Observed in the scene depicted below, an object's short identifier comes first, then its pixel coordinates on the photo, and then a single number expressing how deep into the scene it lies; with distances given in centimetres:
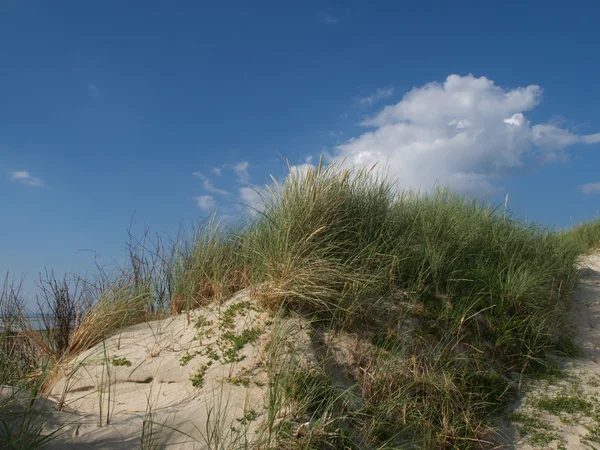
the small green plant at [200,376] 434
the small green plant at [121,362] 502
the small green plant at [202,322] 532
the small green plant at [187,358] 473
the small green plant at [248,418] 366
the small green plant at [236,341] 456
